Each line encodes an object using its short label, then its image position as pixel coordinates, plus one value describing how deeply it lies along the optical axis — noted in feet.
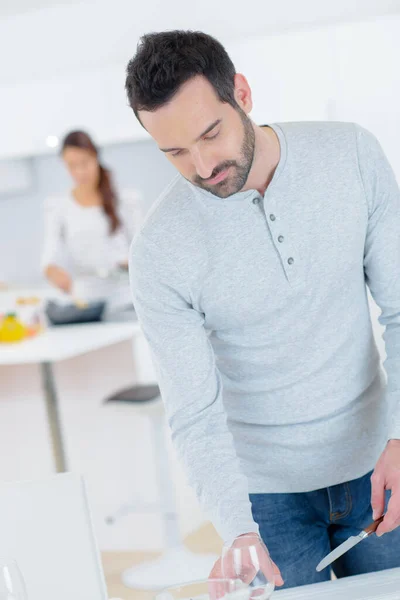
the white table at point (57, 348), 12.62
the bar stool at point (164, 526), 12.22
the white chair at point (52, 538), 6.65
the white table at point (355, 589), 5.78
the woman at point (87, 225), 15.77
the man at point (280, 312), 6.47
